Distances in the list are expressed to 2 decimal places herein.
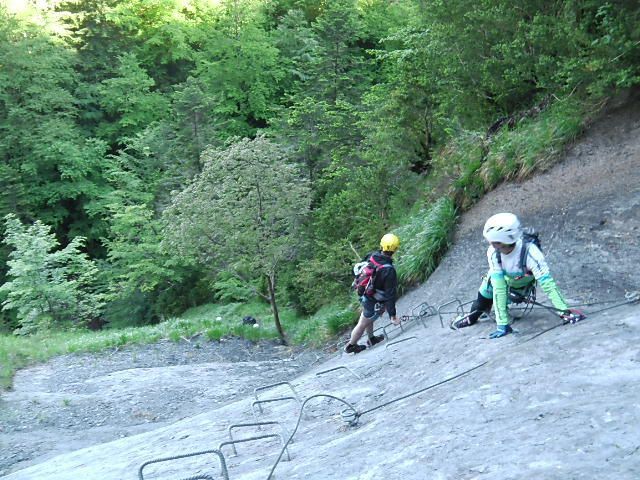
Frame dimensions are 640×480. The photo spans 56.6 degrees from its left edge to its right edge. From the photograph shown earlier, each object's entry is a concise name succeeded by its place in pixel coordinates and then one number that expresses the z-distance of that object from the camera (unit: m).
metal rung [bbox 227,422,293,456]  5.01
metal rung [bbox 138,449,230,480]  3.76
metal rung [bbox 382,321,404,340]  9.13
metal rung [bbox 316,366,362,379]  6.69
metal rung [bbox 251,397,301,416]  5.85
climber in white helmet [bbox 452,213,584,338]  5.23
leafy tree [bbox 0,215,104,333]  22.72
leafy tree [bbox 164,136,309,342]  15.91
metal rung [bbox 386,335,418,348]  7.91
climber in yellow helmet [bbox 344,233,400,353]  8.14
